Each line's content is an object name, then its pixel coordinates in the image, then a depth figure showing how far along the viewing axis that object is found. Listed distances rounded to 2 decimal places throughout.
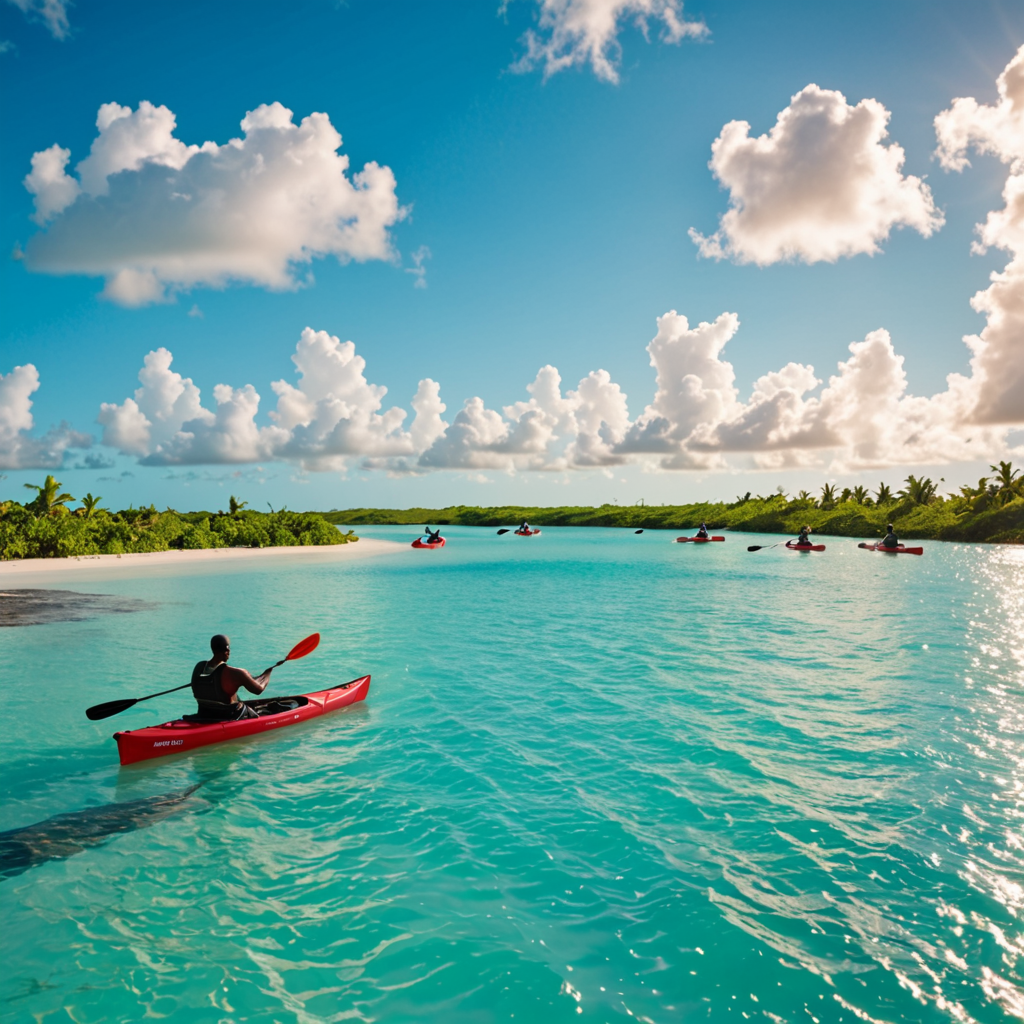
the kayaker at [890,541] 54.69
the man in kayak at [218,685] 12.09
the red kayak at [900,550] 52.78
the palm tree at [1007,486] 69.75
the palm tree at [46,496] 50.03
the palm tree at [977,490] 73.62
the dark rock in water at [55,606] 25.70
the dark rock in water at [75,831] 8.33
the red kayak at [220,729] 11.41
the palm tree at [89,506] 54.62
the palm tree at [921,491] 83.06
